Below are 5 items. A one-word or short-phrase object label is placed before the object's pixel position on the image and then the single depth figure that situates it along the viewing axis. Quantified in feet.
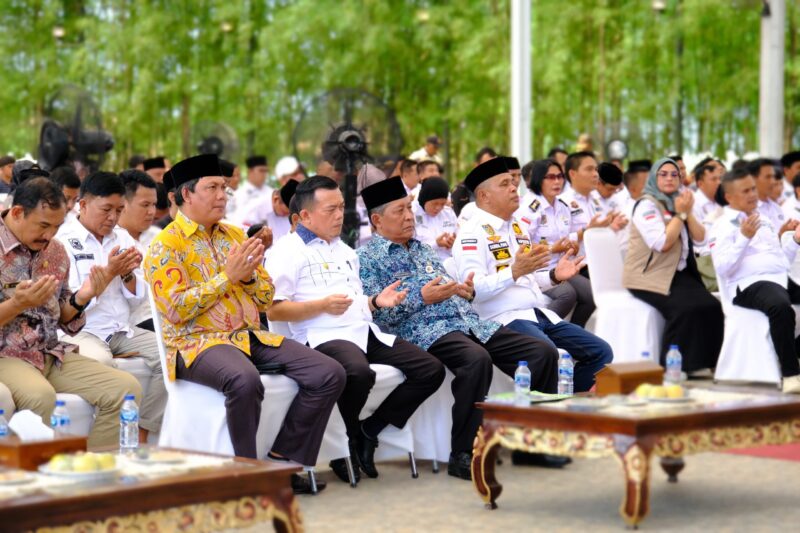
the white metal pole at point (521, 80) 39.42
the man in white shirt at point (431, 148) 39.30
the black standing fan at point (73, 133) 33.37
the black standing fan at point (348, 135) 31.24
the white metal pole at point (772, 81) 46.85
